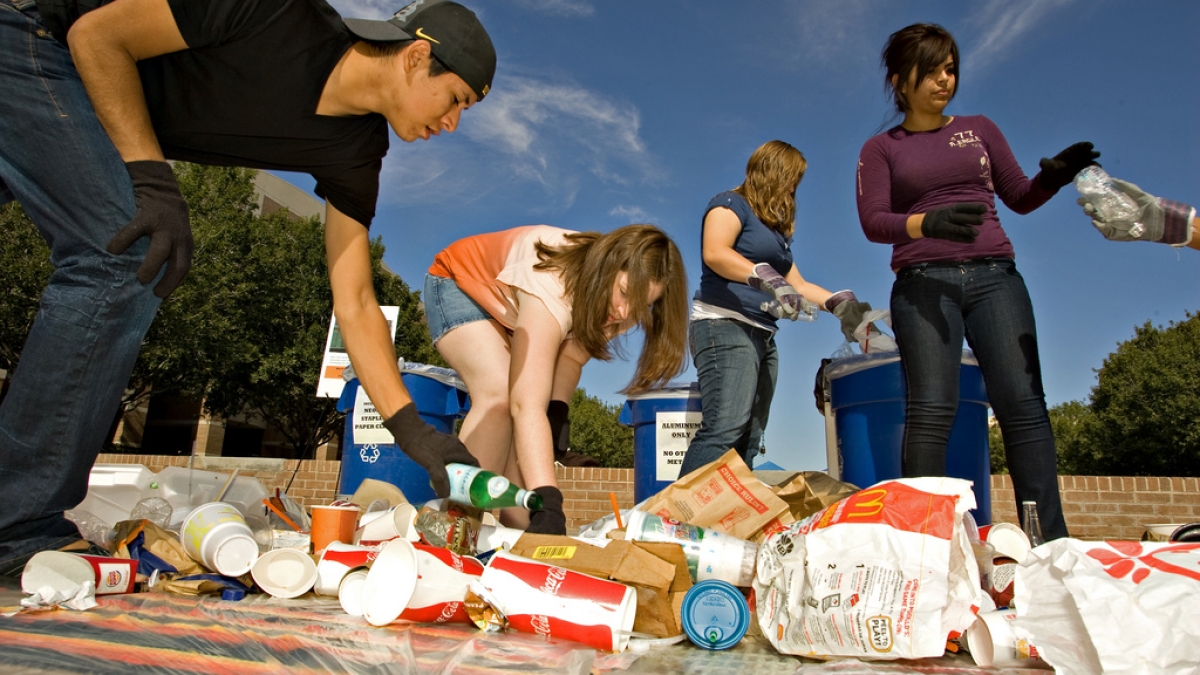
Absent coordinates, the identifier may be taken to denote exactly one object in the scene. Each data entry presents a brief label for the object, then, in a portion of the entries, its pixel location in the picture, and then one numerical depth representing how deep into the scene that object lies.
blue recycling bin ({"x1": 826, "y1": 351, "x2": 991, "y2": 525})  2.61
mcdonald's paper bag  1.12
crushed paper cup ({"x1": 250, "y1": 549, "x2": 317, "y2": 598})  1.57
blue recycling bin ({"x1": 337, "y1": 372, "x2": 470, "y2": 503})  3.32
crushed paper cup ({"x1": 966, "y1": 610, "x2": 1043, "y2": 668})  1.16
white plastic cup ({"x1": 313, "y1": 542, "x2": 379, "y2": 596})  1.59
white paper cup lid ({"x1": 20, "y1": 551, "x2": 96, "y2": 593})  1.32
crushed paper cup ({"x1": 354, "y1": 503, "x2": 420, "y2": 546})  1.95
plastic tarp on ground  1.00
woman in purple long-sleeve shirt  2.04
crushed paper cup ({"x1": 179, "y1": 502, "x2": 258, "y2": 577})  1.63
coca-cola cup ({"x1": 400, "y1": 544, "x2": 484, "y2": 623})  1.32
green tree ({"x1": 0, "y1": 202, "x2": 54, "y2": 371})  11.87
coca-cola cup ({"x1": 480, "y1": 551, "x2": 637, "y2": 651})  1.24
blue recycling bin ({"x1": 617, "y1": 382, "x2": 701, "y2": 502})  3.28
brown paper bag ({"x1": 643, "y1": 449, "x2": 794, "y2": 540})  1.87
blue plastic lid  1.30
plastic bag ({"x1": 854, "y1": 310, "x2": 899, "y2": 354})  2.73
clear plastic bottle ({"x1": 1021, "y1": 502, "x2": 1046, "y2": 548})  1.96
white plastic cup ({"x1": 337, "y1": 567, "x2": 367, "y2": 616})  1.38
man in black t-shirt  1.46
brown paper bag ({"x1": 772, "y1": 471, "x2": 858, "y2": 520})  2.01
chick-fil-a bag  0.92
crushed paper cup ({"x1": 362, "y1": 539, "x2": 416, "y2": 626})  1.30
